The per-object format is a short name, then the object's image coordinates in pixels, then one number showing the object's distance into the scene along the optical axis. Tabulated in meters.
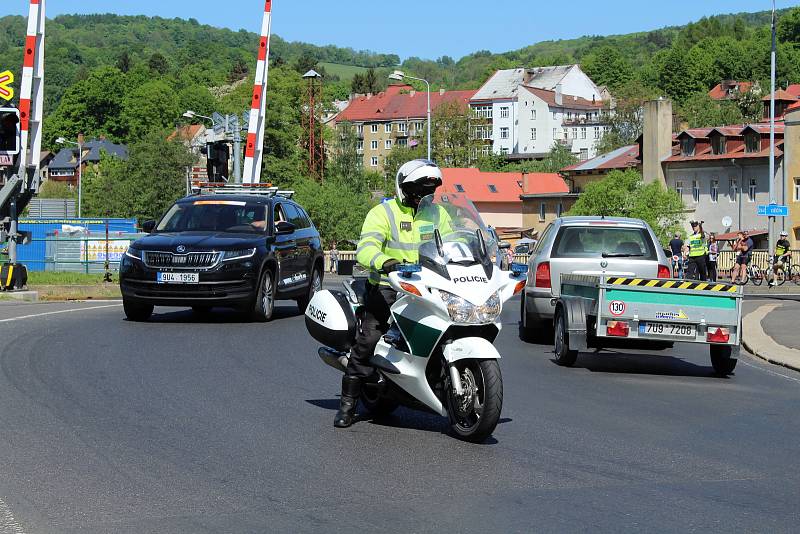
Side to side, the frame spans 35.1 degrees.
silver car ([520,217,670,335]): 15.70
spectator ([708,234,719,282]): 37.12
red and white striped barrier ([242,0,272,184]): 30.84
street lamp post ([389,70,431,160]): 53.20
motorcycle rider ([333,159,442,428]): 8.52
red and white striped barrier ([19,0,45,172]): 24.27
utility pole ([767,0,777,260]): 53.88
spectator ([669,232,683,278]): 40.75
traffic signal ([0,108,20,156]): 21.97
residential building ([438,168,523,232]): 129.88
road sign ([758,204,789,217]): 48.28
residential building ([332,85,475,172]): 188.38
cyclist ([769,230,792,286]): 43.55
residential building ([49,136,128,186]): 164.21
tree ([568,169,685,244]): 77.56
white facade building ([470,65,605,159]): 174.62
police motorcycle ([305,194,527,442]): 7.92
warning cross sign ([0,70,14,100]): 22.69
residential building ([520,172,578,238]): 116.19
